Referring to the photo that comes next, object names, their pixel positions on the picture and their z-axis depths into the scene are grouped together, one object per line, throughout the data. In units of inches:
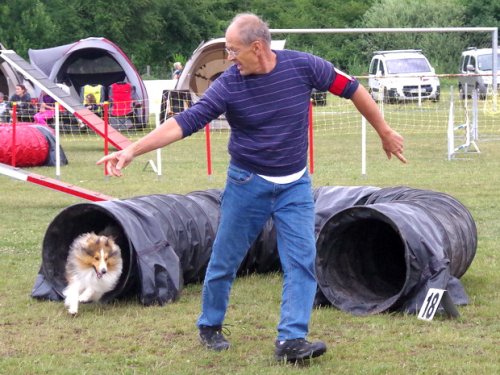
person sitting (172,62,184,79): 1086.1
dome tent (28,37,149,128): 985.5
